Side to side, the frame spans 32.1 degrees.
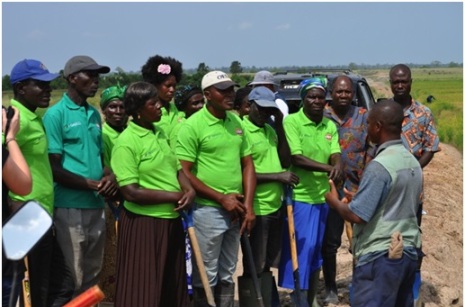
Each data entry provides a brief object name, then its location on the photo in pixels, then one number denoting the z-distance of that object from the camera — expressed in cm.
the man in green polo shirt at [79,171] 525
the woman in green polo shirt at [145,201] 517
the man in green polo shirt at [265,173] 598
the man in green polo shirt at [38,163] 481
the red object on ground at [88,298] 260
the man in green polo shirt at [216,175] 552
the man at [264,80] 705
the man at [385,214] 452
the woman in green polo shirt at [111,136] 602
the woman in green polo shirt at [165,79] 652
